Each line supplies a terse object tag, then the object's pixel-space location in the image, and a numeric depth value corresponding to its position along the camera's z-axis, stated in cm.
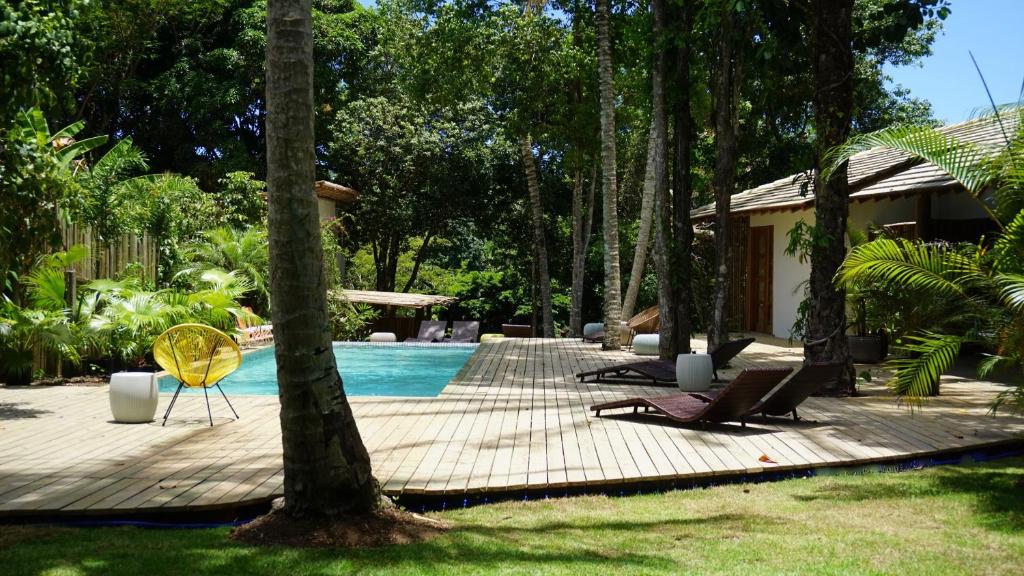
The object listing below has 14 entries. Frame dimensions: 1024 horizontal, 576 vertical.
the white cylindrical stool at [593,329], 2053
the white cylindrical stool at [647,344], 1619
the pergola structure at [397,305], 2328
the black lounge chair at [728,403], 835
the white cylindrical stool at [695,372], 1129
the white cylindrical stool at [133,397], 888
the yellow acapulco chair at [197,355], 921
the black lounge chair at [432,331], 2231
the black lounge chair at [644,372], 1203
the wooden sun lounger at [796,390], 858
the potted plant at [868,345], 1520
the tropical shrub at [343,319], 2172
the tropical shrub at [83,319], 1157
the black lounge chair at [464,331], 2236
